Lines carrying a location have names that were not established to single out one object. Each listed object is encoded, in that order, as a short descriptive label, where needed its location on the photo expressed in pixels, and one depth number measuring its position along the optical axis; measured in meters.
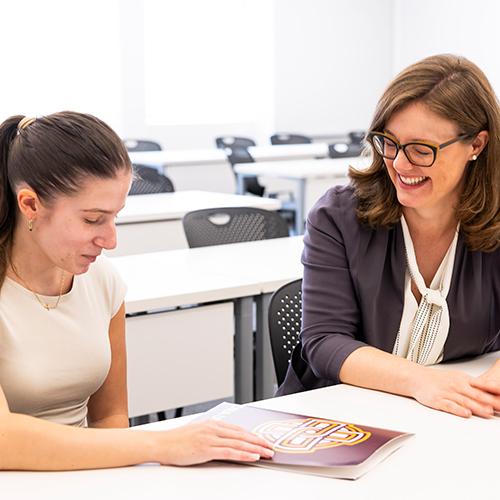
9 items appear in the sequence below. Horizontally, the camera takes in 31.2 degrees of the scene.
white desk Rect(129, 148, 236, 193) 6.80
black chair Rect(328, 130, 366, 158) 7.10
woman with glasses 1.81
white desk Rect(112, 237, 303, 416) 2.46
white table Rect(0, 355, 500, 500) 1.26
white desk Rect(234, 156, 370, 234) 5.78
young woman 1.34
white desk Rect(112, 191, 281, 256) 3.92
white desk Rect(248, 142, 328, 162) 7.10
